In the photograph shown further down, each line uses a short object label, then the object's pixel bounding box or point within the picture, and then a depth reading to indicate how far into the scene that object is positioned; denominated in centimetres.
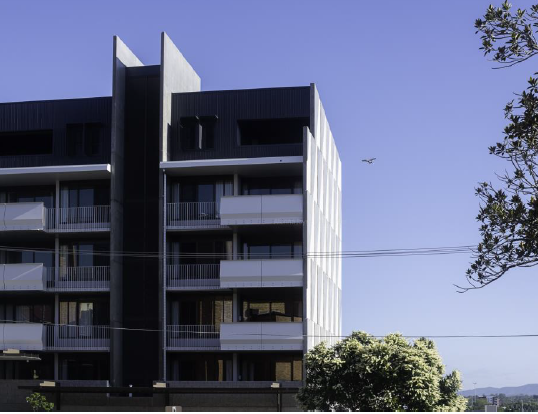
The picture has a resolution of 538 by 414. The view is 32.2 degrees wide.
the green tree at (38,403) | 4609
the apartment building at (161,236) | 4797
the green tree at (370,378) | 3903
